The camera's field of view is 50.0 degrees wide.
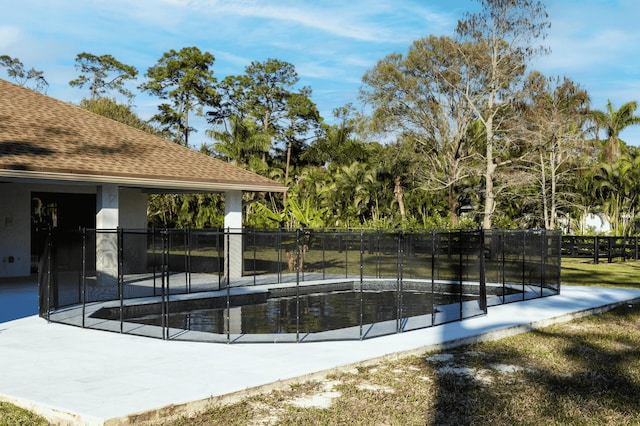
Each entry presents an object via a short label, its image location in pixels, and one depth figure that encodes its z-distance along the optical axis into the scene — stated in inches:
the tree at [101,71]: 2608.3
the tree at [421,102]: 2037.4
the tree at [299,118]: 2490.2
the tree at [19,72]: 2527.1
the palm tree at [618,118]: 2704.2
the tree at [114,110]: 2217.0
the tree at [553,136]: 1598.2
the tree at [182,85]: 2461.9
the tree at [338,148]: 2059.5
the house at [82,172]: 680.4
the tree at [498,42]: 1513.3
